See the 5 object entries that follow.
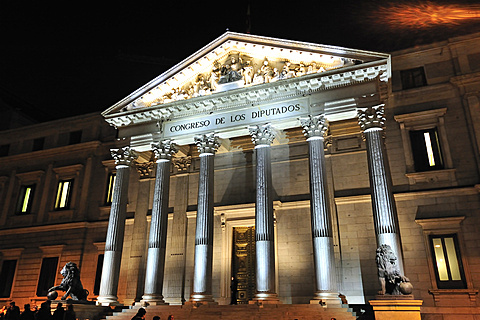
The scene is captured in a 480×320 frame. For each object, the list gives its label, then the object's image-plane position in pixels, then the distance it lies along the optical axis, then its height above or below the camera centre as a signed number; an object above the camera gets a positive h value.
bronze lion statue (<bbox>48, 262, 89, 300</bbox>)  18.92 +0.52
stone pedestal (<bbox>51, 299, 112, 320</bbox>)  18.25 -0.59
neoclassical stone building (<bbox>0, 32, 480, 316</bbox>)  18.33 +6.06
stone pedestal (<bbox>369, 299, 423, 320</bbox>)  13.72 -0.36
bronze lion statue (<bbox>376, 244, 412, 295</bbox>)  14.19 +0.77
